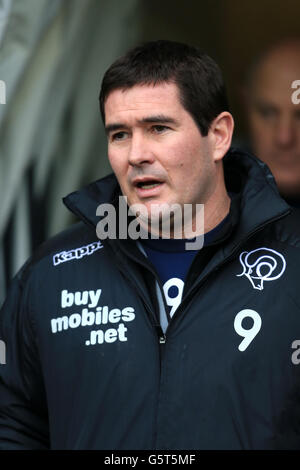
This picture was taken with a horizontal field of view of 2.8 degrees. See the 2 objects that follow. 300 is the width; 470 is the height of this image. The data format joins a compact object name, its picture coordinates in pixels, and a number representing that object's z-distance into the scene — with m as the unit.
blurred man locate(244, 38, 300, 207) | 7.89
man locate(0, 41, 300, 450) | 7.29
